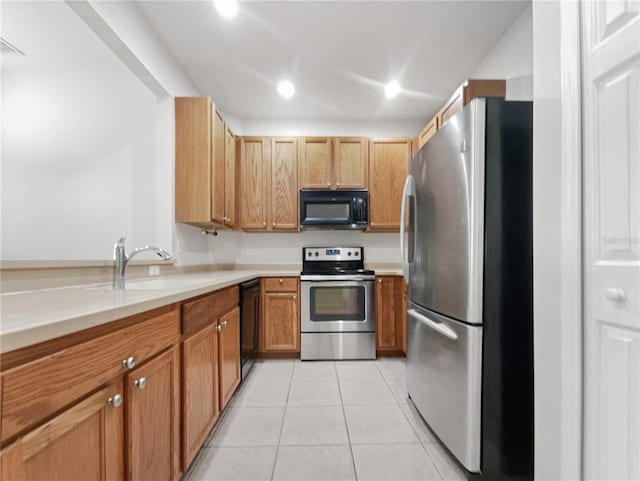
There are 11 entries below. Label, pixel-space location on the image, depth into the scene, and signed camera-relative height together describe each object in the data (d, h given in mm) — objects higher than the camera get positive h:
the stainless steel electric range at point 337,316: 2982 -749
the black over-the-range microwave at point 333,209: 3283 +370
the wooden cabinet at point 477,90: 1968 +1021
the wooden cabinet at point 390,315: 3049 -752
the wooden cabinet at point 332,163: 3340 +895
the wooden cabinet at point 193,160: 2383 +665
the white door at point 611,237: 727 +11
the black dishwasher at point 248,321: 2305 -674
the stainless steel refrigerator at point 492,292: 1319 -232
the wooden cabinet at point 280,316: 3014 -754
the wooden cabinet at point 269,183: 3332 +668
